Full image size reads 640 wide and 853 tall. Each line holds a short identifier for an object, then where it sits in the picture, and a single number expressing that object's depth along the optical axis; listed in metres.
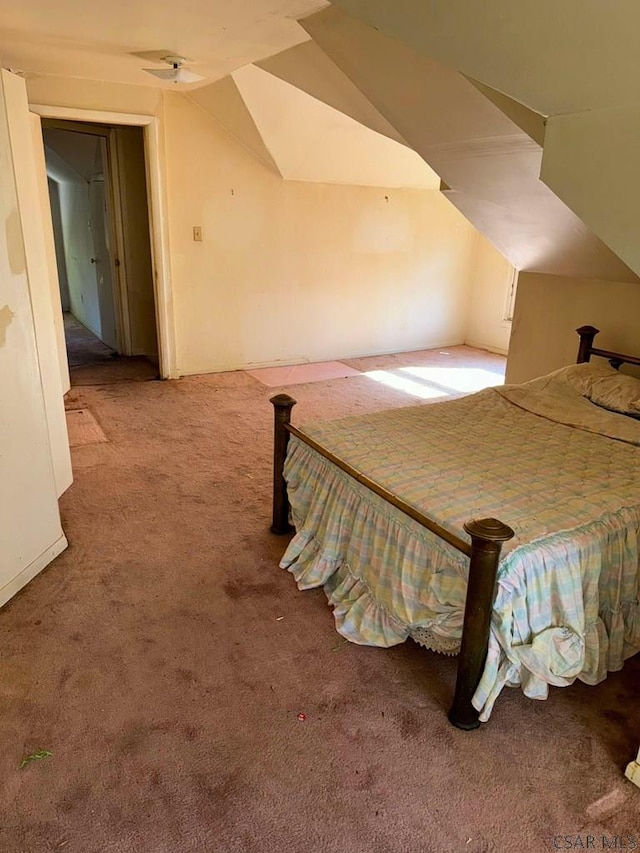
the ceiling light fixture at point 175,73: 3.34
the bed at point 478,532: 1.63
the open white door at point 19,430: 2.05
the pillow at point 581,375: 3.00
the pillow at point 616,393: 2.78
